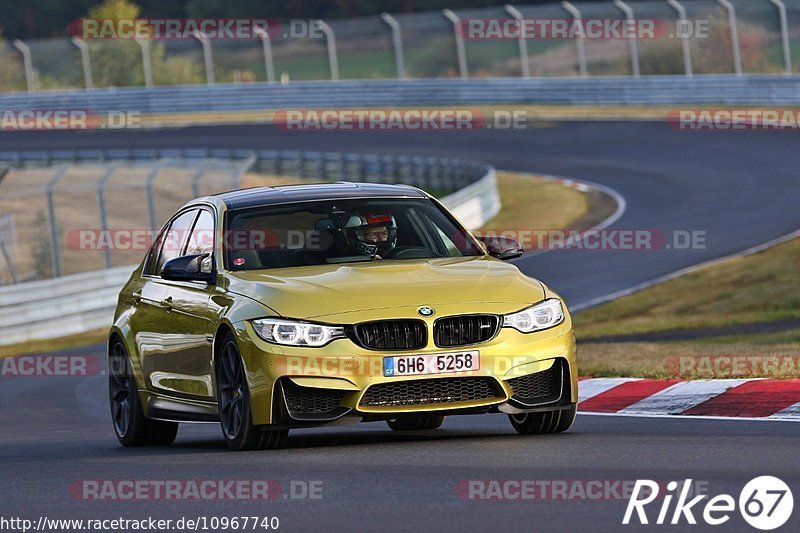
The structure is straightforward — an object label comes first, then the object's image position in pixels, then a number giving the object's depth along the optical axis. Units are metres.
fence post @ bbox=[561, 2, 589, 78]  46.53
